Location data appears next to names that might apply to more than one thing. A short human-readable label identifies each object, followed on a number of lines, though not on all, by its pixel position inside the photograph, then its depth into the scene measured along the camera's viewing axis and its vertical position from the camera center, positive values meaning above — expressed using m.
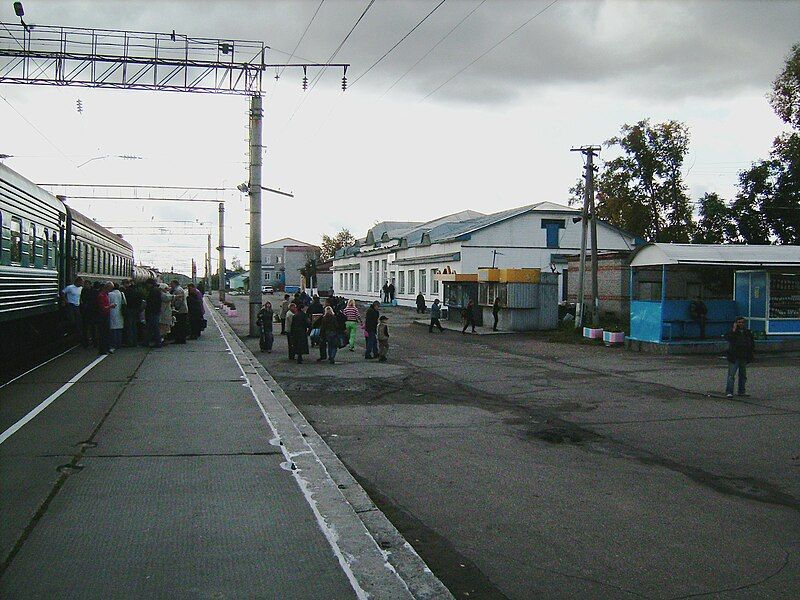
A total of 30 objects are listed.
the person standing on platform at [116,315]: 17.47 -0.99
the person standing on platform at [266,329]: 21.06 -1.52
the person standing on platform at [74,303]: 18.92 -0.76
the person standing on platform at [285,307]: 24.37 -1.04
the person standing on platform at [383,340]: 19.58 -1.68
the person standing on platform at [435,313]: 31.64 -1.52
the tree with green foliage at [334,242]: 129.12 +6.11
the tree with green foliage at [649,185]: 53.69 +7.01
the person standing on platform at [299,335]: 18.39 -1.47
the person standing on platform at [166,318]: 20.09 -1.19
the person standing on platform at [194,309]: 22.27 -1.06
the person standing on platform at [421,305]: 44.53 -1.67
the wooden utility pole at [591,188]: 29.15 +3.67
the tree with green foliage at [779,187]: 39.31 +5.14
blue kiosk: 22.17 -0.43
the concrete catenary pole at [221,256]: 49.25 +1.34
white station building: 42.78 +2.03
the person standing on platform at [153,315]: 18.91 -1.06
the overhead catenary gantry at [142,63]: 19.94 +5.98
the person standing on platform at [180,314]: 21.12 -1.13
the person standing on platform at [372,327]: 20.03 -1.36
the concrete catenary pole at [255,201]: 24.28 +2.50
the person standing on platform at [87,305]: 18.39 -0.79
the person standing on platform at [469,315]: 31.30 -1.58
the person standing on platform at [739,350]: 13.62 -1.27
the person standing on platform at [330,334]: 18.39 -1.44
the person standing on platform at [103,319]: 17.31 -1.06
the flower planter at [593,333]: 26.76 -1.98
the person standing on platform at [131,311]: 18.95 -0.96
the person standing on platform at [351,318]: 21.39 -1.22
